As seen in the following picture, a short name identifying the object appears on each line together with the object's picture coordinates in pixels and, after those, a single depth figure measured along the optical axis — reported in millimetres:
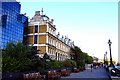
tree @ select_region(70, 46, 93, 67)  25707
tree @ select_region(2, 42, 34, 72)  7414
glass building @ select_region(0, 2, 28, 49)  21748
